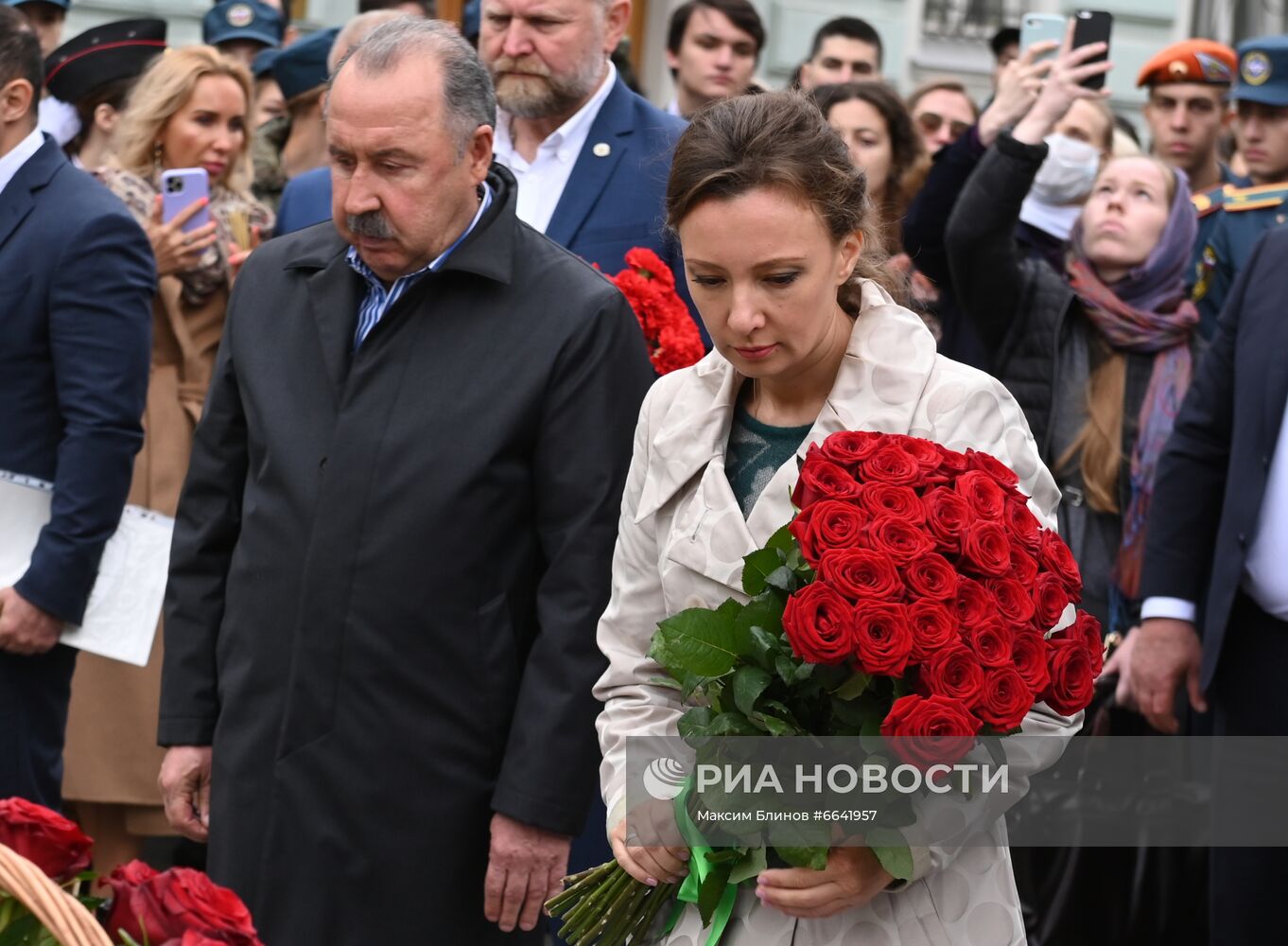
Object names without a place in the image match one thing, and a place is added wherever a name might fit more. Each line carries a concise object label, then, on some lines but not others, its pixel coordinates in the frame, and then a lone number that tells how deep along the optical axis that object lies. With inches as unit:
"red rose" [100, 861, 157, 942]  166.6
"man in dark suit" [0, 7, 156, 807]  342.0
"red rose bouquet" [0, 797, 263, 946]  161.9
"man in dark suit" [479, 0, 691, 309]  361.1
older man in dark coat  269.9
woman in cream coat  210.1
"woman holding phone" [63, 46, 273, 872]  437.4
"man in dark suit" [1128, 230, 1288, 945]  338.0
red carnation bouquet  308.0
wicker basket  154.7
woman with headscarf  418.3
